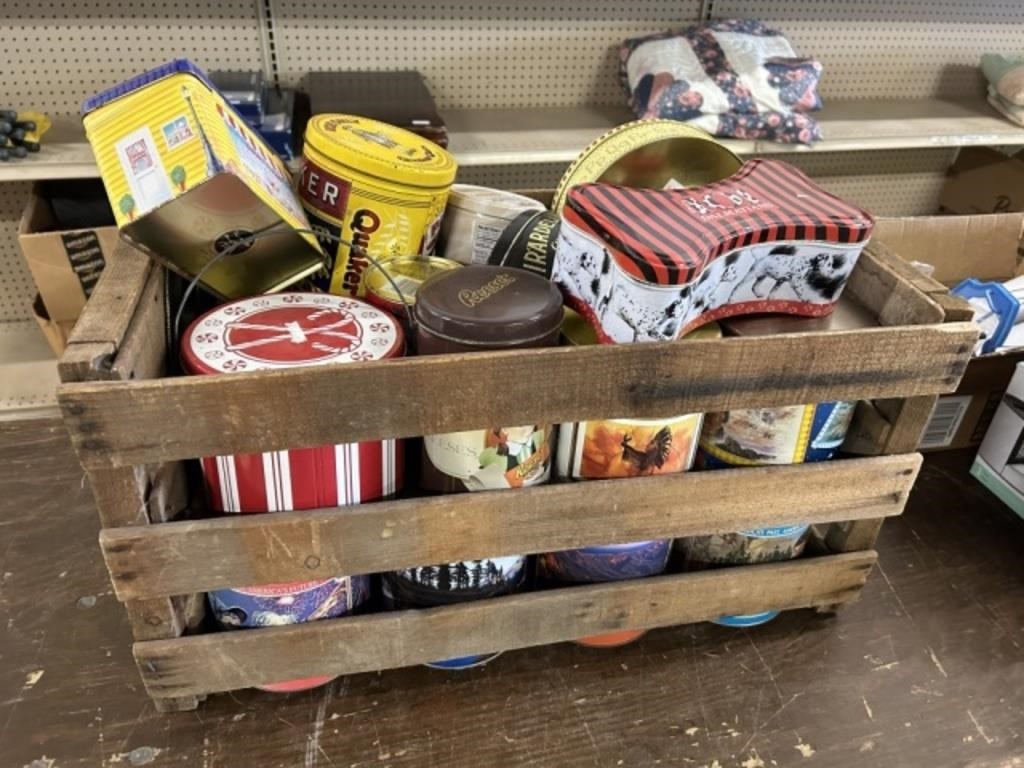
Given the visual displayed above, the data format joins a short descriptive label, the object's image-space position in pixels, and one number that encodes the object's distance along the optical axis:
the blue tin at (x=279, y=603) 0.93
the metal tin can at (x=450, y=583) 0.97
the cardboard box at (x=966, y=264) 1.42
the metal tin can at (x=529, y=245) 1.03
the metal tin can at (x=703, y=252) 0.83
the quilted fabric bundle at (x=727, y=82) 1.79
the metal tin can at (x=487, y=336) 0.84
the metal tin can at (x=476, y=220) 1.06
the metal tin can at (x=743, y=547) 1.07
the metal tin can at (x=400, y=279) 0.97
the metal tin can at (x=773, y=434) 0.97
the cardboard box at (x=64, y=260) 1.49
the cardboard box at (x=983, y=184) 2.17
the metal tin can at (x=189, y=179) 0.82
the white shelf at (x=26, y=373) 1.55
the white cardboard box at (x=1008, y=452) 1.28
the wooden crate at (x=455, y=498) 0.78
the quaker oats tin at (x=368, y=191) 0.94
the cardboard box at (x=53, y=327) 1.62
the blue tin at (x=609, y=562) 1.01
